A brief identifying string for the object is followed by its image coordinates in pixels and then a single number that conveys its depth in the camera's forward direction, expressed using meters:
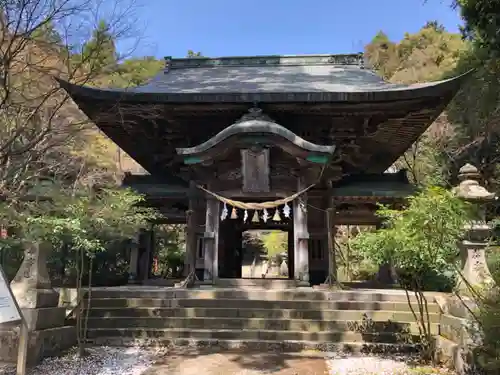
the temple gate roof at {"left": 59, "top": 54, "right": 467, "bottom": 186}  8.86
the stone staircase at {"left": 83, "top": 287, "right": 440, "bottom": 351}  6.66
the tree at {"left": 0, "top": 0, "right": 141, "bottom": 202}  4.96
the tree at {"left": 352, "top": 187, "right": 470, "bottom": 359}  5.03
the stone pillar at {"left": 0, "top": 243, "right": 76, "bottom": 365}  5.50
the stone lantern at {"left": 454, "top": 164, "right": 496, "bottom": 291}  5.78
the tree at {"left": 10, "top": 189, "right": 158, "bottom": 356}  5.48
